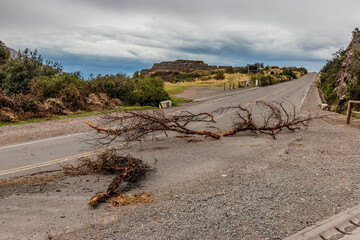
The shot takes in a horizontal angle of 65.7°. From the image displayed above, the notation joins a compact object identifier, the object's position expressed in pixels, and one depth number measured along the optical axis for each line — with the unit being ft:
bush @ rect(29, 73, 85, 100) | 53.82
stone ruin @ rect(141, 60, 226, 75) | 389.39
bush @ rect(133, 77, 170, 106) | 72.02
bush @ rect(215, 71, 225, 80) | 228.63
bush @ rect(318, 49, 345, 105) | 74.22
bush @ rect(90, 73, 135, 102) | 67.72
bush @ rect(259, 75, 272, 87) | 175.00
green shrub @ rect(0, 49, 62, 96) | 60.54
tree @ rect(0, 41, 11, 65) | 86.21
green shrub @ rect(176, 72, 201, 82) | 281.13
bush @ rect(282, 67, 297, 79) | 300.94
